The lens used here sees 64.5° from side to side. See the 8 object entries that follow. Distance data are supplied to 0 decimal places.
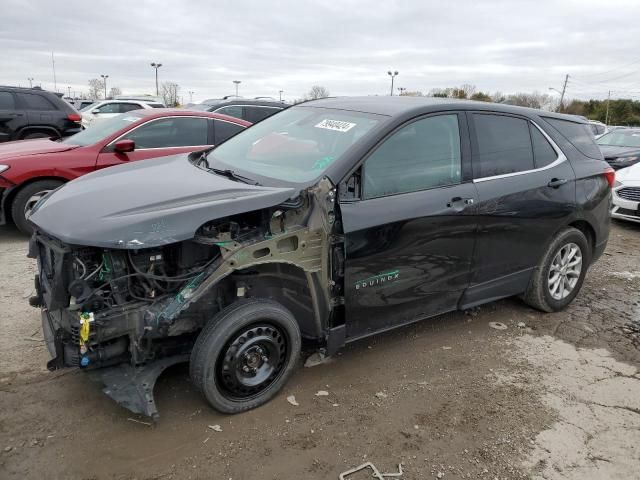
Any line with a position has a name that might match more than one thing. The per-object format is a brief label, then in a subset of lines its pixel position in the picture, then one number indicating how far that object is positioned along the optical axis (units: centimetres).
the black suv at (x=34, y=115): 975
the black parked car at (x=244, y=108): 1053
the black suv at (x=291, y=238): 265
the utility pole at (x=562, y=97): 6046
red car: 570
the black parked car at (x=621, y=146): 1005
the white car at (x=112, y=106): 1664
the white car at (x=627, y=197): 770
